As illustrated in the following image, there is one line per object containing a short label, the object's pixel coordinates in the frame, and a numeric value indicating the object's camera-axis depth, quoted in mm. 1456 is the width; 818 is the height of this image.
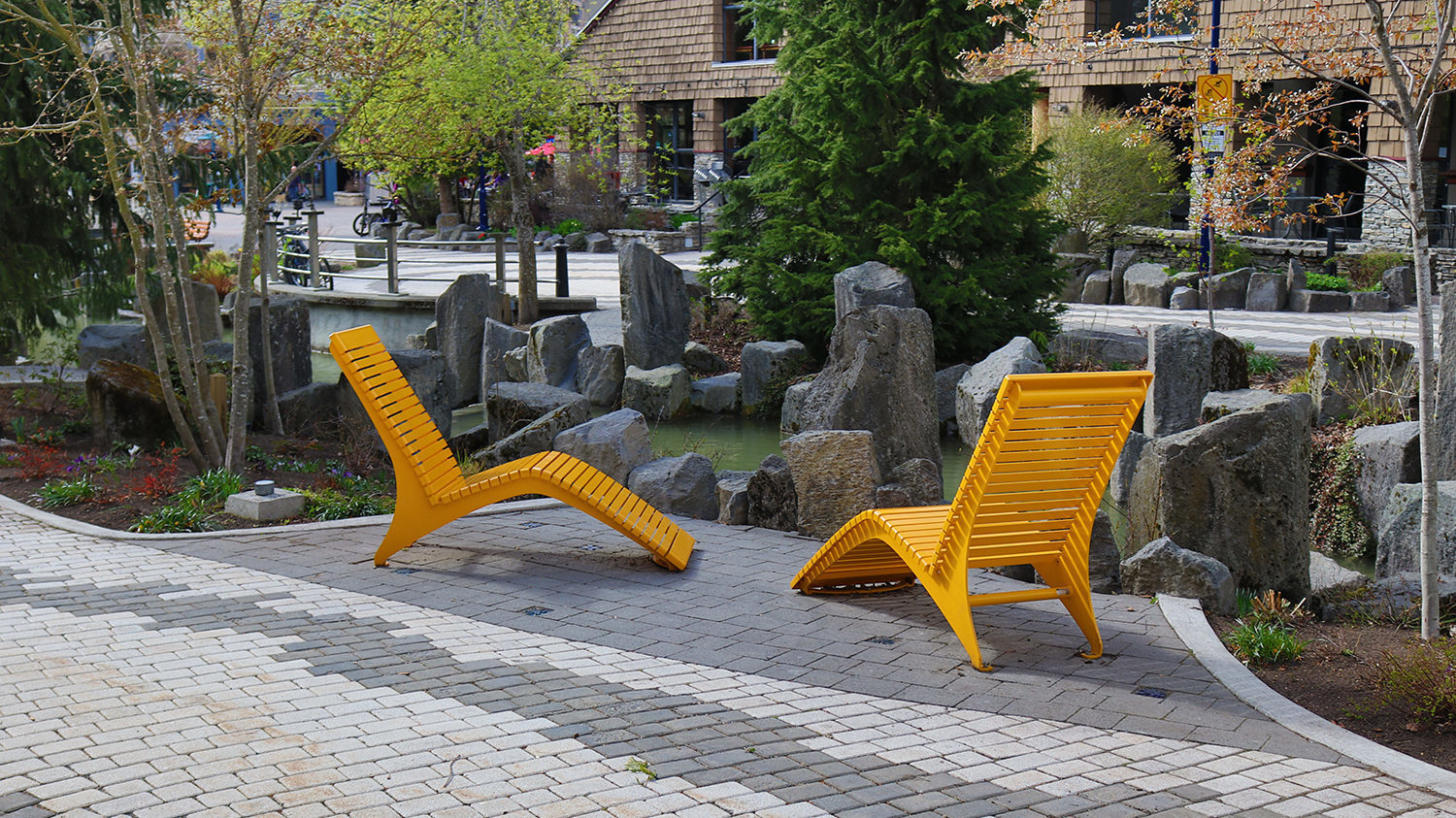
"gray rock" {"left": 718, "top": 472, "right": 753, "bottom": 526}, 8195
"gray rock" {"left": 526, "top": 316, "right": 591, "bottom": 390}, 15617
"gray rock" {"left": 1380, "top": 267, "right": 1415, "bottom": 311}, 18844
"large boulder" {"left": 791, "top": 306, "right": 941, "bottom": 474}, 9883
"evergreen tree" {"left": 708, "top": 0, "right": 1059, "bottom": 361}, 14812
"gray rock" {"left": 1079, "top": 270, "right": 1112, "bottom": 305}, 20906
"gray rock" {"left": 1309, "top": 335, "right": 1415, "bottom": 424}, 10984
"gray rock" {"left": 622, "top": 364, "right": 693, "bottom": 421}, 14516
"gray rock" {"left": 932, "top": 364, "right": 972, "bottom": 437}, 13695
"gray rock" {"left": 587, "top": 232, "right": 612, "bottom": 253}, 29812
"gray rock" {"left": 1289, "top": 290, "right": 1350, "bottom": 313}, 19094
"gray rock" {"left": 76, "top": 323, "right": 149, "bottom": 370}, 12906
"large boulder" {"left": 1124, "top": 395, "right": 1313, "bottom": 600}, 6824
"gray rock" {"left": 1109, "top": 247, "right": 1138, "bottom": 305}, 20922
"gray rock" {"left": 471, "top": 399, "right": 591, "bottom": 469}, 10312
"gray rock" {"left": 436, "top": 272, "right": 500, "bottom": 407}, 15695
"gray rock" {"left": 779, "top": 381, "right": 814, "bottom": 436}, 12773
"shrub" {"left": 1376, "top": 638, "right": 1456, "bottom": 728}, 4598
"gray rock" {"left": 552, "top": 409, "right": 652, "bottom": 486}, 9430
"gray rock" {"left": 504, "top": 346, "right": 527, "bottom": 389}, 15680
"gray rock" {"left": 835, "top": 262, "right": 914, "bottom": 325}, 13172
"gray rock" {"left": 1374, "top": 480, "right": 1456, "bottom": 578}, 7137
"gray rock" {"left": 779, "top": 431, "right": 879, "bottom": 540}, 7820
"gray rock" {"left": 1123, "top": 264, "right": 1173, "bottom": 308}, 20172
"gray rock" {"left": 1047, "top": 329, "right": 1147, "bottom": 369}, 14141
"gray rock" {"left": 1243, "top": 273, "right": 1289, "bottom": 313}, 19359
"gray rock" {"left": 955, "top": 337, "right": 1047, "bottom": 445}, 11852
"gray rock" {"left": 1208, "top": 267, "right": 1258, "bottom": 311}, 19750
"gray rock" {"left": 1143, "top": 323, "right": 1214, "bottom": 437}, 11406
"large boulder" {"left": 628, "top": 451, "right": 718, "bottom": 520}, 8766
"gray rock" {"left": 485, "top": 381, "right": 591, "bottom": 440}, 11609
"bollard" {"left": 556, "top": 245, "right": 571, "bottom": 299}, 19773
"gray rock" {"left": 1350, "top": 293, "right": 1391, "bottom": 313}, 18875
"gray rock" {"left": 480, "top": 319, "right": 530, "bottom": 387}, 15227
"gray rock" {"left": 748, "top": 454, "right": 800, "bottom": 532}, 8094
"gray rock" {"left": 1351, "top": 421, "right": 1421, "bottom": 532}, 9133
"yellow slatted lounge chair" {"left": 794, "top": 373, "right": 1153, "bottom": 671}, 5156
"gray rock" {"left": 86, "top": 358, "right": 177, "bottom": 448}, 10031
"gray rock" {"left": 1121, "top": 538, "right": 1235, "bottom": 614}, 6160
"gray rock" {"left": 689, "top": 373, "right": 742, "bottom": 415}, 14859
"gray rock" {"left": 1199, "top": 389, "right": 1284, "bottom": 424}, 10273
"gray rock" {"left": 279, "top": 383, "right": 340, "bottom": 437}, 11734
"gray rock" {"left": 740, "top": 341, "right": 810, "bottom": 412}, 14750
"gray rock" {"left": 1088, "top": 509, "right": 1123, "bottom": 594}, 6879
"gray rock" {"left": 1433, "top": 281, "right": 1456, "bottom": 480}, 8789
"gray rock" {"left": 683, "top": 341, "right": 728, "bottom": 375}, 16188
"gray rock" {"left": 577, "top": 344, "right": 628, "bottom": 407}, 15242
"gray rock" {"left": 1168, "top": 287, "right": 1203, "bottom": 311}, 19703
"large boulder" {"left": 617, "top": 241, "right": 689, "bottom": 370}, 15430
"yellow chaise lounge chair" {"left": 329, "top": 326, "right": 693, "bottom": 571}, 6770
